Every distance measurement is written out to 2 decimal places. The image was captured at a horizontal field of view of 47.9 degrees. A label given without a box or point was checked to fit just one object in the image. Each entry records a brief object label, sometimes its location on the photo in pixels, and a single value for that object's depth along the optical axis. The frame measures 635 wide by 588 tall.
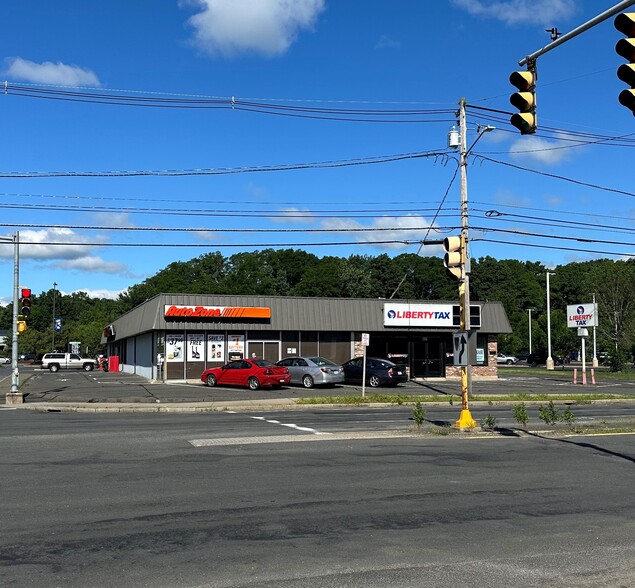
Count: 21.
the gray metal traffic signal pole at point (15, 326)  27.14
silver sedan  34.41
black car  35.91
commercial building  39.31
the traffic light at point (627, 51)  8.02
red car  33.12
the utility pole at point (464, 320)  16.98
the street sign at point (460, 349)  17.48
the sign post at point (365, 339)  28.07
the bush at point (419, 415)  17.03
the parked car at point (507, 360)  92.72
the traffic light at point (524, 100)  10.25
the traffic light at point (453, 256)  17.00
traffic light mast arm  8.62
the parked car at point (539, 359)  88.85
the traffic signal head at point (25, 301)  27.89
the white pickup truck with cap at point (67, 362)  64.50
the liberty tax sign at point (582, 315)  54.72
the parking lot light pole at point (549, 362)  67.69
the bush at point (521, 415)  17.13
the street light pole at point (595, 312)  54.19
